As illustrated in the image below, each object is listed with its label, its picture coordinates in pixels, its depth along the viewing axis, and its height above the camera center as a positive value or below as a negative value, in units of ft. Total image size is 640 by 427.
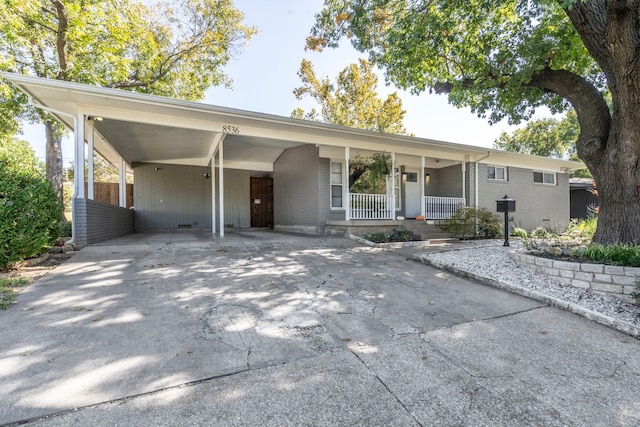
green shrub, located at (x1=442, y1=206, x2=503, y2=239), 30.07 -1.90
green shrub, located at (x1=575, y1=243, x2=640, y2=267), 12.70 -2.33
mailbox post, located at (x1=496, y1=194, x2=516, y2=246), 24.67 -0.11
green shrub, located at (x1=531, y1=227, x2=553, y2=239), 25.53 -2.74
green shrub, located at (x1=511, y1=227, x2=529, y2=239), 32.14 -3.11
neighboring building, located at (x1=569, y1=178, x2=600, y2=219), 54.90 +1.14
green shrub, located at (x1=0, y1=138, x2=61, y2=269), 13.12 -0.03
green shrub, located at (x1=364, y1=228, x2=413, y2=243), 26.02 -2.78
